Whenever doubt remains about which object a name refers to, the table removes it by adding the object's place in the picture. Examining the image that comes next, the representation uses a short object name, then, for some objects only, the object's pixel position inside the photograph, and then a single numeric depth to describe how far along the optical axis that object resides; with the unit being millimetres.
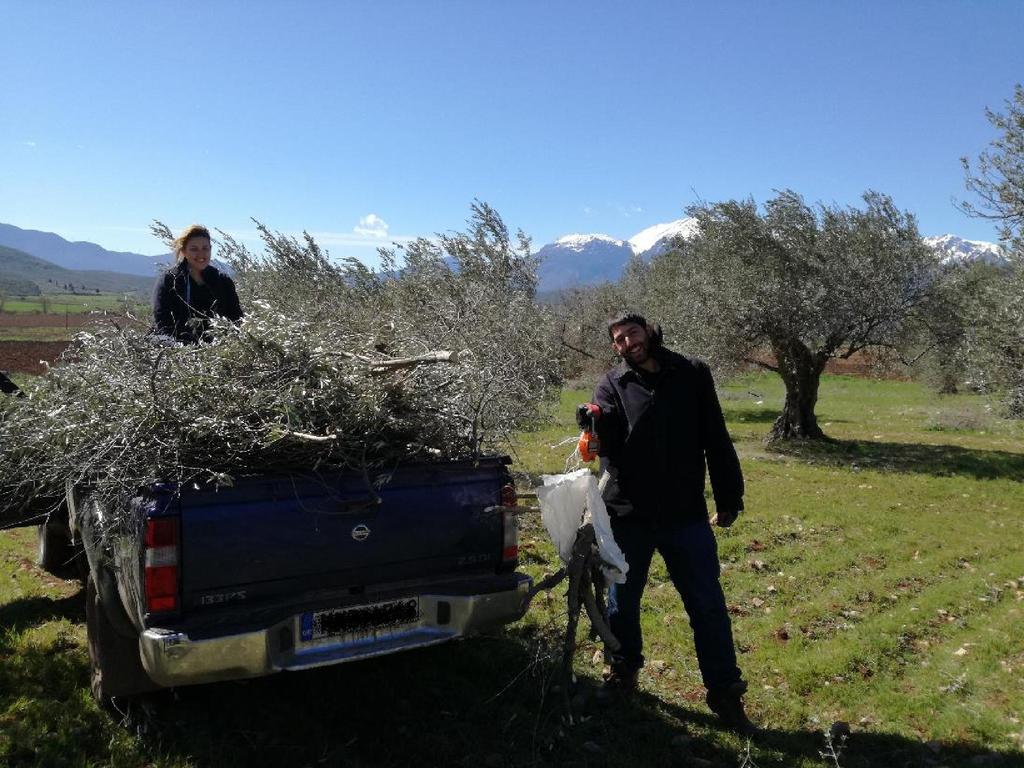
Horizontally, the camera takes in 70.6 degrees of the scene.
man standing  3904
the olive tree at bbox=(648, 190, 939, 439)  15547
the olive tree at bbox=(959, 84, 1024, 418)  10781
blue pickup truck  3104
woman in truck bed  5301
